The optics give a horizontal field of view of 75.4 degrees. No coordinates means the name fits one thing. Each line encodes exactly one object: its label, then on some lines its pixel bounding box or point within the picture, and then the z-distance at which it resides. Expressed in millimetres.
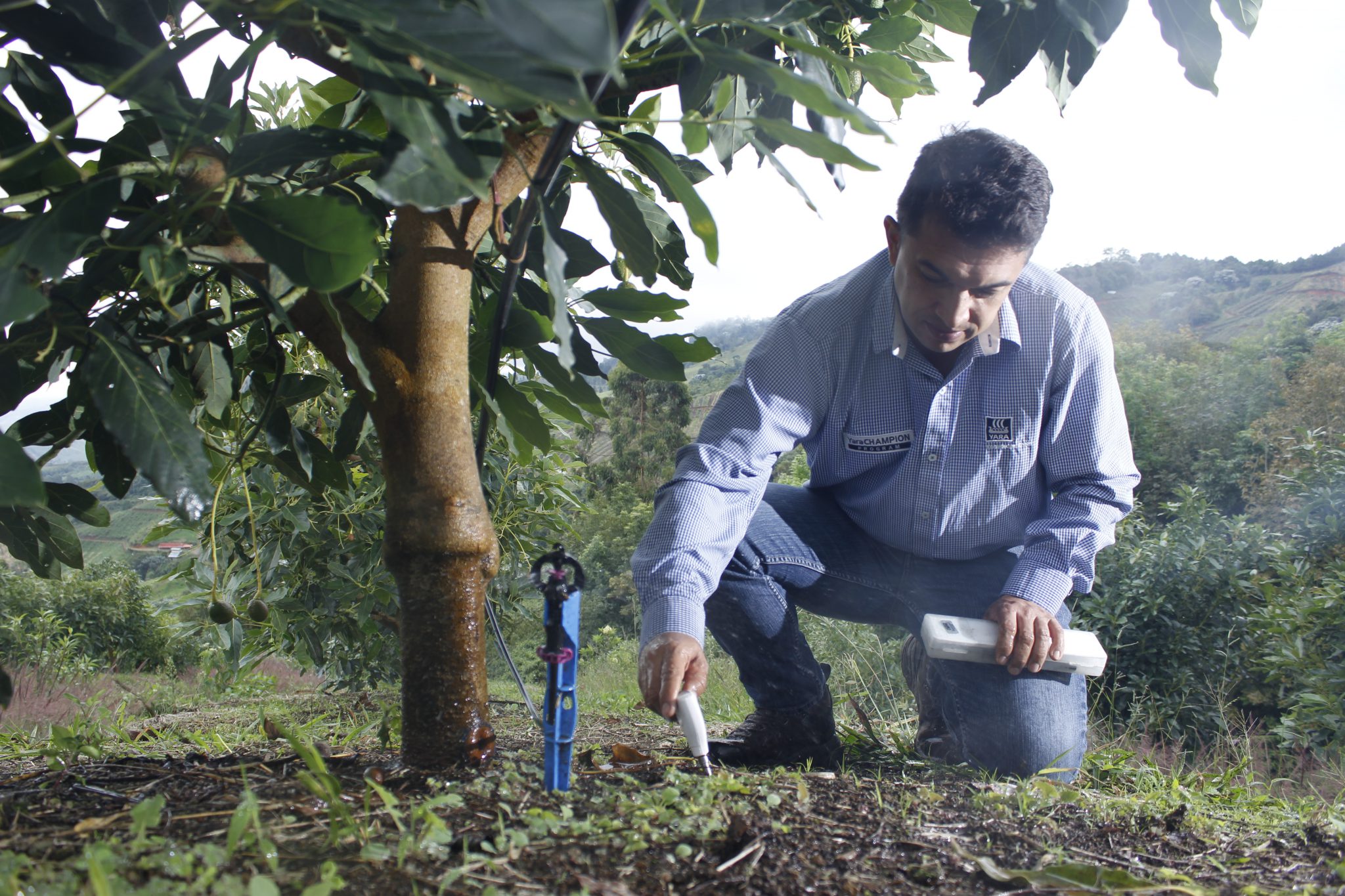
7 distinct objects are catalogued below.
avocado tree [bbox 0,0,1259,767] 730
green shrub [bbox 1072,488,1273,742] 4977
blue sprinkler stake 1006
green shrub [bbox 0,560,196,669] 9609
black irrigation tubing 845
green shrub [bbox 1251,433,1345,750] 3822
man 1662
